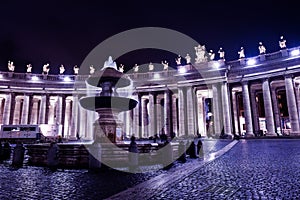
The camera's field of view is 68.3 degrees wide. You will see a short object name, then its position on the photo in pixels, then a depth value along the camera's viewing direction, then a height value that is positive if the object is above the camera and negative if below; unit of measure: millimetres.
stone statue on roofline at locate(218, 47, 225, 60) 44156 +15392
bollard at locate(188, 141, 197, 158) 14867 -1321
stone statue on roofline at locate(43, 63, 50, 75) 51750 +15184
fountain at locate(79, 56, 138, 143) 14383 +1905
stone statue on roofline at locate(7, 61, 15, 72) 49825 +15198
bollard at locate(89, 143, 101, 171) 9938 -1080
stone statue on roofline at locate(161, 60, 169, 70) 50531 +15091
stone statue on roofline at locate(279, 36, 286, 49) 38650 +15105
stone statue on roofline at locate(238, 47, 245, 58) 42972 +15010
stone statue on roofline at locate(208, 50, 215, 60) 44844 +15462
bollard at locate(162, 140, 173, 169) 12155 -1225
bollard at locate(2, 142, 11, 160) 15633 -1275
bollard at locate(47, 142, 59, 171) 10761 -1100
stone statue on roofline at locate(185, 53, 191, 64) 47875 +15531
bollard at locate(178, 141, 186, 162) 12977 -1179
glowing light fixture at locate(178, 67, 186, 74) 47031 +13045
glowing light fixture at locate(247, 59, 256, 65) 41006 +12717
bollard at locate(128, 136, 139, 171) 11109 -1196
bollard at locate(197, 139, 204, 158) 15795 -1278
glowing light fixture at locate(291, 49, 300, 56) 36344 +12679
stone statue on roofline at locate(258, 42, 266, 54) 40562 +14891
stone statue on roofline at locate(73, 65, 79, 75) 53656 +15385
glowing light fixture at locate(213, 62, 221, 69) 43388 +12895
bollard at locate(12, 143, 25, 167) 11950 -1193
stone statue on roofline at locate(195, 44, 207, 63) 46312 +16182
